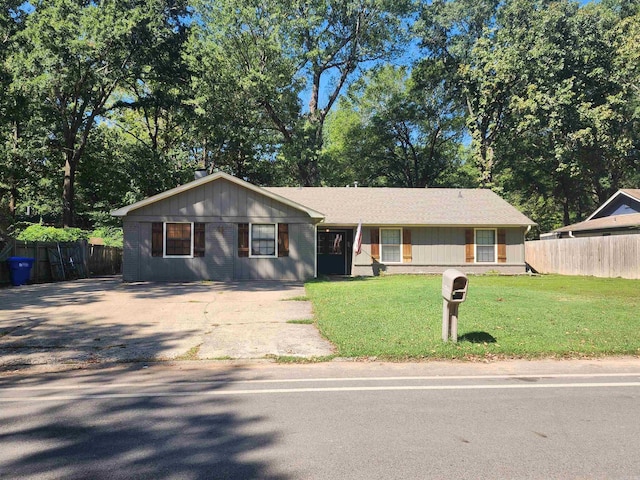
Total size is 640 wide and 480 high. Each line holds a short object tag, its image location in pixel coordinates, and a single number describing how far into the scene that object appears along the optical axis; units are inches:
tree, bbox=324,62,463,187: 1446.9
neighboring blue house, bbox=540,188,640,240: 995.4
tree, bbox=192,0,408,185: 1163.9
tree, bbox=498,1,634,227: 1170.6
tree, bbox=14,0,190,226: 978.1
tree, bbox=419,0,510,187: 1273.4
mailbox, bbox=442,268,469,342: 283.9
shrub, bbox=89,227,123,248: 1144.0
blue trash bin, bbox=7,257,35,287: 639.1
